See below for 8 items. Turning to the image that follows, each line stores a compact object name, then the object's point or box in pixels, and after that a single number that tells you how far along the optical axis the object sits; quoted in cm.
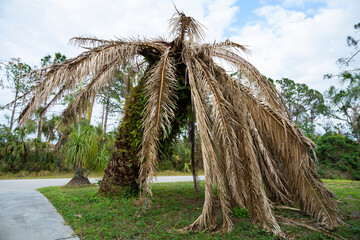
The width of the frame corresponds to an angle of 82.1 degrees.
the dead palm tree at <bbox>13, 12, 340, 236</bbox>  366
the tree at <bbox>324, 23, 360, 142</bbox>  811
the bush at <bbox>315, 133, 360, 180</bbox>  1473
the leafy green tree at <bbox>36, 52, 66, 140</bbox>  1530
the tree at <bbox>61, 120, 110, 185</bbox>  951
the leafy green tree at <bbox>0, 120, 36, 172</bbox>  1509
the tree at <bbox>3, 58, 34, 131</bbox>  1690
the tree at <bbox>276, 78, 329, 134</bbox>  2555
